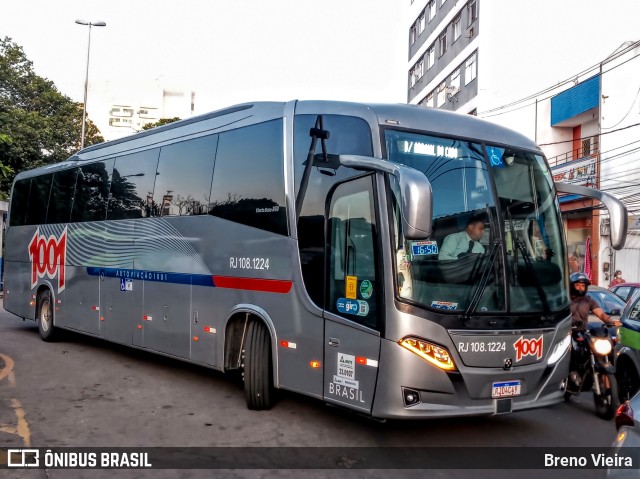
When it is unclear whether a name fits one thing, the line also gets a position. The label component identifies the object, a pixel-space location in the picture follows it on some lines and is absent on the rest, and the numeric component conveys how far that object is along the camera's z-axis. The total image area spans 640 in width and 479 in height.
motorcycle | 7.41
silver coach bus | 5.59
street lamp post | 32.30
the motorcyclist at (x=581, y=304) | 8.31
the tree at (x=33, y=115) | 33.51
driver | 5.66
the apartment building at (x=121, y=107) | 92.19
